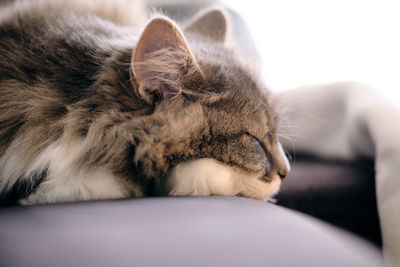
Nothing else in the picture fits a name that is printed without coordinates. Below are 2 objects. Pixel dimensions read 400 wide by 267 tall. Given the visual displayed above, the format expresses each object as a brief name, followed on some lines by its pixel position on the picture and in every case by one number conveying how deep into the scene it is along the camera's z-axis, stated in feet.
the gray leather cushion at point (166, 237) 1.19
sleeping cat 1.46
